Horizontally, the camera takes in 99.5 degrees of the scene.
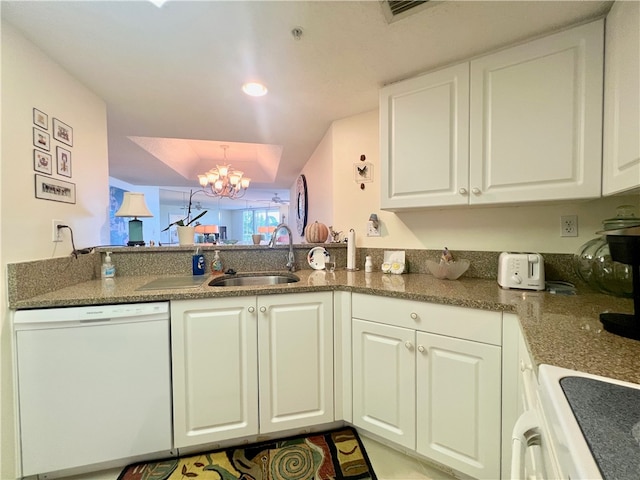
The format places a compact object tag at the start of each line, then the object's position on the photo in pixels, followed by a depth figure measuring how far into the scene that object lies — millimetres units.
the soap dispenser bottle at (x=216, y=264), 1896
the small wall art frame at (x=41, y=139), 1315
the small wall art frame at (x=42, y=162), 1310
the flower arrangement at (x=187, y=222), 2111
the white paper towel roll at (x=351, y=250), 1955
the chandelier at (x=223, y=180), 3909
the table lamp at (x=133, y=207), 1838
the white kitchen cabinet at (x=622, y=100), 957
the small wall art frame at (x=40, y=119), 1318
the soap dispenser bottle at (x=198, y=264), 1865
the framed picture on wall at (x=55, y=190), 1339
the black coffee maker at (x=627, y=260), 758
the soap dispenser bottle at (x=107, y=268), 1716
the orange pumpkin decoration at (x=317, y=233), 2174
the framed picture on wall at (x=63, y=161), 1475
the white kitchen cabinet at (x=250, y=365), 1347
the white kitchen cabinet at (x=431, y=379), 1142
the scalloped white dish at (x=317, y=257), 2049
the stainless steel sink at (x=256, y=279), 1861
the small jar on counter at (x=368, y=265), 1921
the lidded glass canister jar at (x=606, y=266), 1184
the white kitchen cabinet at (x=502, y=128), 1202
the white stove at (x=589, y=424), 365
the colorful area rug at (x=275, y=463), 1301
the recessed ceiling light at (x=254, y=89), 1685
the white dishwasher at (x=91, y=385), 1187
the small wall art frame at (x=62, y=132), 1454
